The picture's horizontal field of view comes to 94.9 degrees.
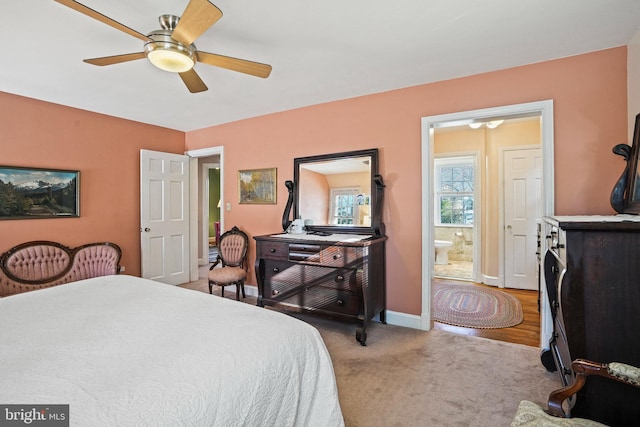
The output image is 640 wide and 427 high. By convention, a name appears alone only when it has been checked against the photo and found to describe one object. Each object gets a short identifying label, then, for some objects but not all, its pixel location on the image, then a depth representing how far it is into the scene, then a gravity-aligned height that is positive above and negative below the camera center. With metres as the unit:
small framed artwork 3.99 +0.38
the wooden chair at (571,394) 1.11 -0.78
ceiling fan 1.52 +1.04
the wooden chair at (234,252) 3.88 -0.55
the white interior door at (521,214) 4.33 -0.03
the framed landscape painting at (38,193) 3.17 +0.25
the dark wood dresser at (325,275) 2.73 -0.63
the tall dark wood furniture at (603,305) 1.33 -0.44
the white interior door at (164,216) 4.20 -0.04
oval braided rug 3.23 -1.19
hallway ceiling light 4.22 +1.29
